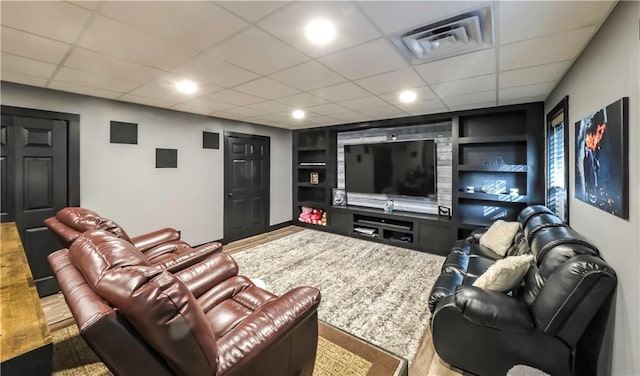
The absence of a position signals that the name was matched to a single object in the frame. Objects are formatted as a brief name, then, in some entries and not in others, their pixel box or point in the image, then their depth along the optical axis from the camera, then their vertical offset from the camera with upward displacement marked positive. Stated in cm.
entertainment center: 383 +25
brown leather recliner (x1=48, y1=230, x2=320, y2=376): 90 -50
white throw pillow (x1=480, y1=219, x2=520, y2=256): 293 -55
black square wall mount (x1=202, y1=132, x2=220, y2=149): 454 +82
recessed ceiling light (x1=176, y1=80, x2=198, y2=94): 273 +108
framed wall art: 137 +17
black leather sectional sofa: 144 -78
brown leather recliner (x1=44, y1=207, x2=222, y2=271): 190 -53
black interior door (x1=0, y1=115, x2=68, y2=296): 281 +9
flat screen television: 450 +36
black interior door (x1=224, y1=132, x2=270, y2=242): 494 +6
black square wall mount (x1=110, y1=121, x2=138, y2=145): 350 +74
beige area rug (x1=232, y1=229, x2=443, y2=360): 235 -112
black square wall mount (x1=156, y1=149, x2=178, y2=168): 396 +45
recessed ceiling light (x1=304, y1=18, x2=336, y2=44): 164 +100
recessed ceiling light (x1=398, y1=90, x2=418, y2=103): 309 +110
